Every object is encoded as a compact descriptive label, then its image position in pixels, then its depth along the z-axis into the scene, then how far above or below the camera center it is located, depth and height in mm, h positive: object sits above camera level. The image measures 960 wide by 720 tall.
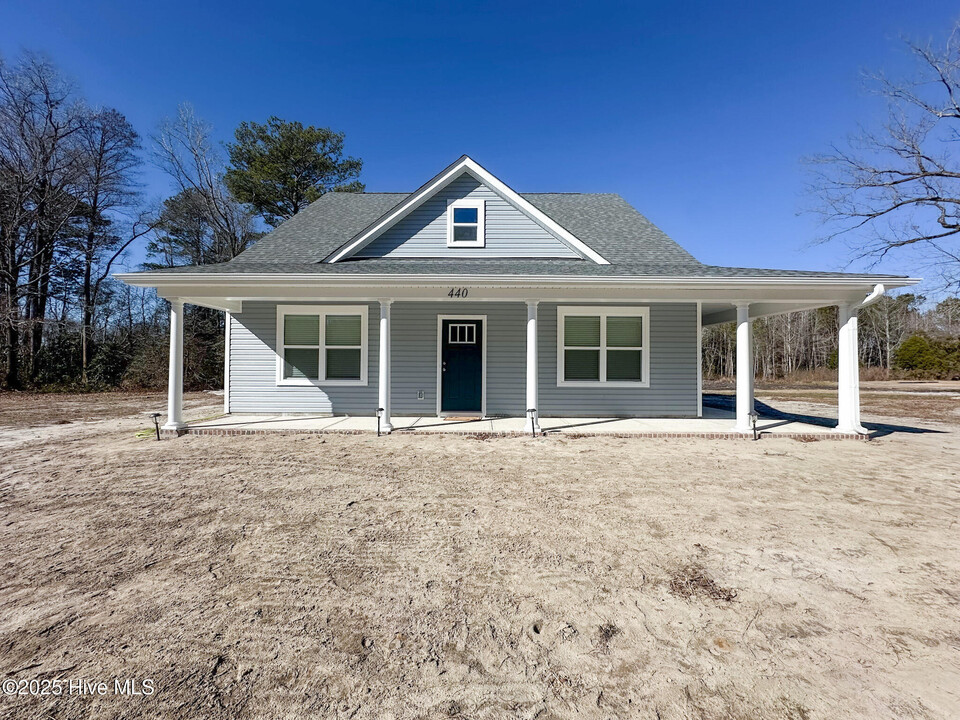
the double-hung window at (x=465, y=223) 10156 +3440
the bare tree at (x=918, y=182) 17688 +7901
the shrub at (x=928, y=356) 23000 +796
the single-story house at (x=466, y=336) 9797 +745
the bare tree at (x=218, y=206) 21125 +8530
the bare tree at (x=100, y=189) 19944 +8579
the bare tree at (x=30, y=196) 17281 +7174
